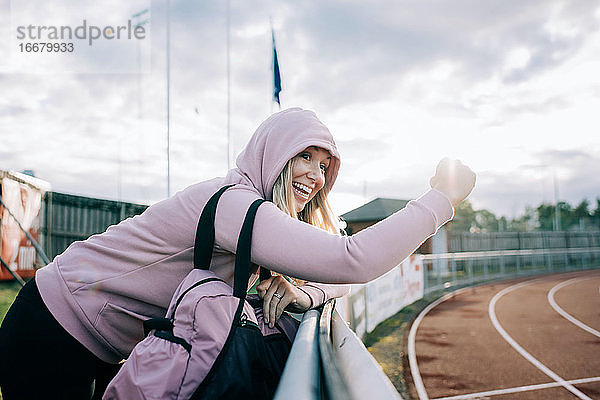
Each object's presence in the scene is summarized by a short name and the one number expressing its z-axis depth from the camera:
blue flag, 17.19
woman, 1.35
